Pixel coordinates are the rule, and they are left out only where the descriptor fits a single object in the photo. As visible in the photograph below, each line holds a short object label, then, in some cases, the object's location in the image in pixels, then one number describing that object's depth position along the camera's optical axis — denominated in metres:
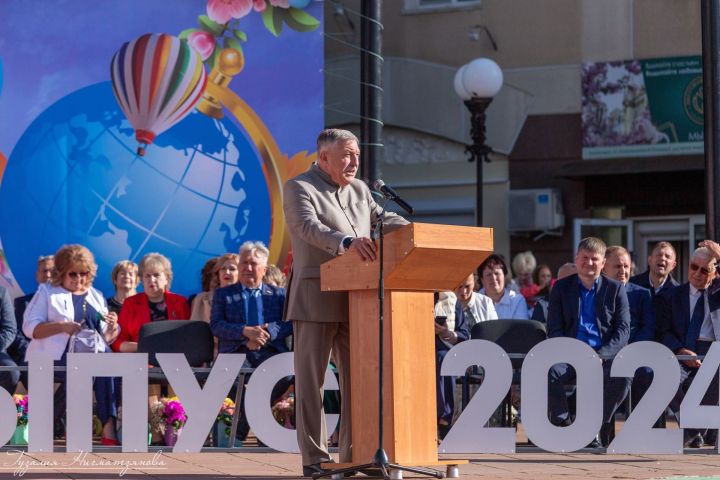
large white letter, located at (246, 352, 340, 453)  12.67
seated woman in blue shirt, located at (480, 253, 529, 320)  17.45
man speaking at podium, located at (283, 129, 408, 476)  10.37
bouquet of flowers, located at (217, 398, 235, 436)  13.95
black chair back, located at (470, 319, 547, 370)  14.94
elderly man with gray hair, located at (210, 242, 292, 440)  14.82
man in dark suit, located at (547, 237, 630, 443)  14.41
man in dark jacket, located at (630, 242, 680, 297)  16.28
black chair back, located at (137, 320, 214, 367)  14.84
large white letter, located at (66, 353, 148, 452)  12.58
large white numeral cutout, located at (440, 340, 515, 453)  12.53
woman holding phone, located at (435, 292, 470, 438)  14.96
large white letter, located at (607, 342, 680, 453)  12.80
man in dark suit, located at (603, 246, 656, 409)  15.03
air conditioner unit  26.91
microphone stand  9.61
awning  25.70
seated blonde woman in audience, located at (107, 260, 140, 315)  16.95
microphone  9.60
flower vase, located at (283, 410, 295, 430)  14.03
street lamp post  21.68
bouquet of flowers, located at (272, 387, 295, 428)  14.21
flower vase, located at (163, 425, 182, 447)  13.63
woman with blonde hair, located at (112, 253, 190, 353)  15.65
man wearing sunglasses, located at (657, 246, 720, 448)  14.67
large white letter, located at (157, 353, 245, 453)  12.62
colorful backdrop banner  18.53
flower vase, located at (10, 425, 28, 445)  13.98
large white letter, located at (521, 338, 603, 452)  12.67
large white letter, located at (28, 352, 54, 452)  12.60
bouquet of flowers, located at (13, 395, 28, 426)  14.04
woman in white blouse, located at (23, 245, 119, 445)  14.51
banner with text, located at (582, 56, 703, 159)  26.18
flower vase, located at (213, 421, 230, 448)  13.65
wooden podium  9.78
